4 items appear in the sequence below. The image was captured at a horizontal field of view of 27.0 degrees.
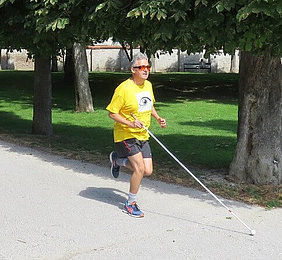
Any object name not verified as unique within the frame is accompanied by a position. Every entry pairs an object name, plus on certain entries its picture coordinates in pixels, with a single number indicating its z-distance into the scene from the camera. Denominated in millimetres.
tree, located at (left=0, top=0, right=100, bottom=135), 7637
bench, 39884
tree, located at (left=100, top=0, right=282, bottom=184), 6168
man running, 6031
